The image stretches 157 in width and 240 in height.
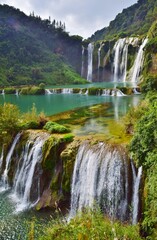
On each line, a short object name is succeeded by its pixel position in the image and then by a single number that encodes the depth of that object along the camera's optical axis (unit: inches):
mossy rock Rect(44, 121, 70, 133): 673.0
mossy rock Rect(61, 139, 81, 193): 544.4
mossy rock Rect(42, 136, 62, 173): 593.3
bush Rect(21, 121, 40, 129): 724.0
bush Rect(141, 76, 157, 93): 847.1
